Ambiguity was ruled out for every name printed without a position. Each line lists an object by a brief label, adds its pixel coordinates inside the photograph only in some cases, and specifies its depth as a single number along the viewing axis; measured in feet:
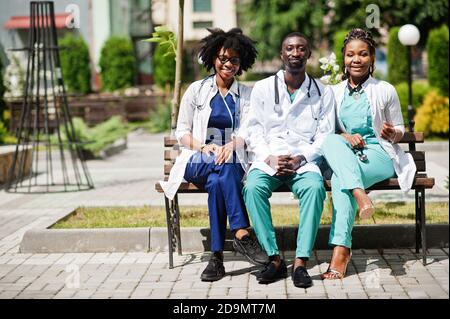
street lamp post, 42.25
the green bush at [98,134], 50.39
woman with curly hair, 18.63
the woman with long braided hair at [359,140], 18.24
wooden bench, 19.22
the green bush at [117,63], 103.09
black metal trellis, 34.01
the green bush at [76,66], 100.22
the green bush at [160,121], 68.00
